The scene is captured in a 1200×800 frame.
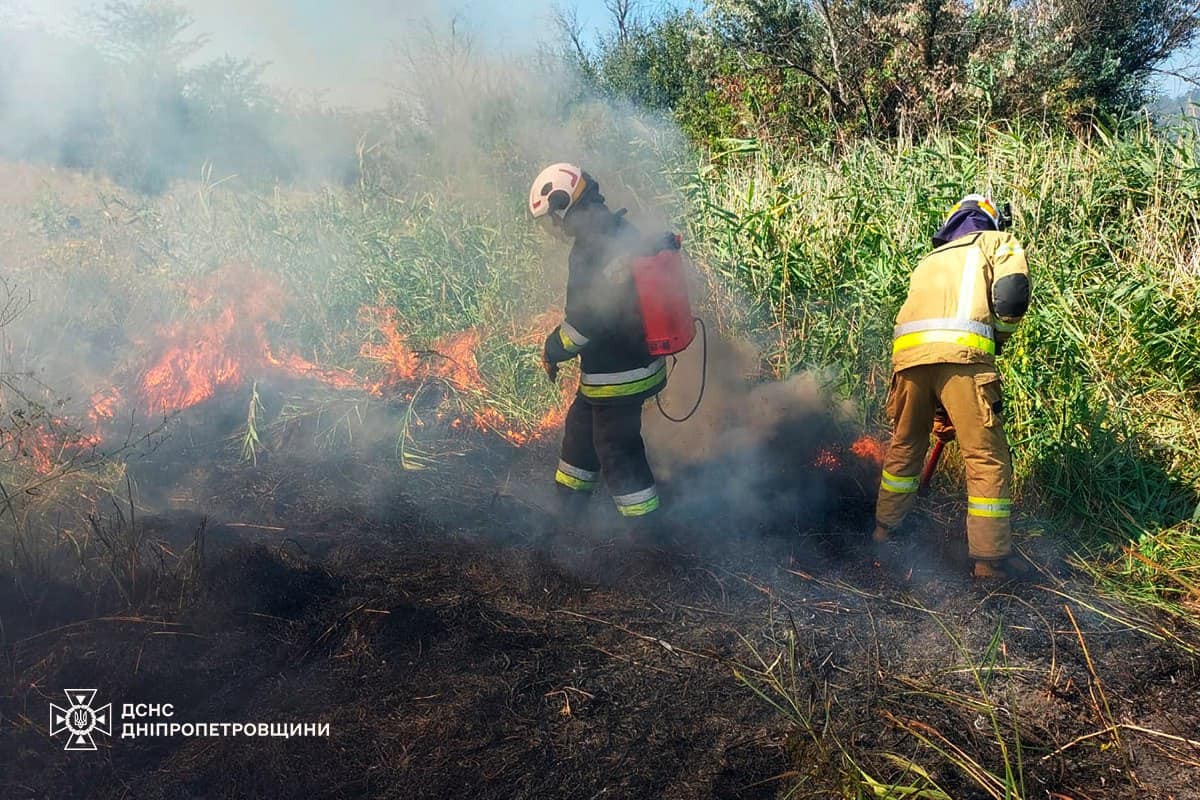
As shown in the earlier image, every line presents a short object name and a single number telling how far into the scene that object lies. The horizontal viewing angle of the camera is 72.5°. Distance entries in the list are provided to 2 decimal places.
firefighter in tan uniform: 3.89
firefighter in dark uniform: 4.11
